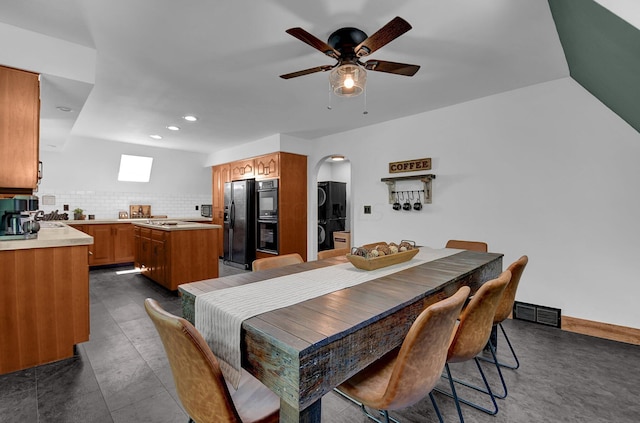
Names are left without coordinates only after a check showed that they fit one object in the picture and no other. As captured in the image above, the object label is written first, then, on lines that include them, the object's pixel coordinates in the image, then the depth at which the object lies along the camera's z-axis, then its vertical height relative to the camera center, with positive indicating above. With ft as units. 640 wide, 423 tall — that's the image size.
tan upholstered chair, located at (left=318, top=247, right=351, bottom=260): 7.33 -1.18
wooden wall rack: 11.74 +1.23
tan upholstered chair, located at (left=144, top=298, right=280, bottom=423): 2.76 -1.78
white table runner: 3.30 -1.23
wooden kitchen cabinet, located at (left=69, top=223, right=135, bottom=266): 16.53 -1.99
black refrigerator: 17.40 -0.90
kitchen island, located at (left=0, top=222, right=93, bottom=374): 6.49 -2.16
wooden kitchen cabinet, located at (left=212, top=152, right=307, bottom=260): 15.90 +0.88
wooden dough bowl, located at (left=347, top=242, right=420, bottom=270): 5.54 -1.04
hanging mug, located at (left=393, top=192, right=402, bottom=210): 12.78 +0.16
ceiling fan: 6.29 +3.21
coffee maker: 7.32 -0.26
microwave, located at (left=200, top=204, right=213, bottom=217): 22.65 -0.17
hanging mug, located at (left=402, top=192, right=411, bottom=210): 12.45 +0.14
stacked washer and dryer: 18.94 -0.29
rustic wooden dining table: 2.70 -1.35
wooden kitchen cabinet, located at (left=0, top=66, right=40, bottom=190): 6.82 +1.98
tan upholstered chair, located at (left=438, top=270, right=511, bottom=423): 4.21 -1.81
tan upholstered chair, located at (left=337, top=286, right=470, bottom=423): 3.17 -1.90
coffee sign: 11.98 +1.87
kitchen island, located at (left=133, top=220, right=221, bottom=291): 11.87 -1.94
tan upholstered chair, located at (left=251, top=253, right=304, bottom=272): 6.28 -1.22
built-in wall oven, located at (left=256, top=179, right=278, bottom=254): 16.11 -0.37
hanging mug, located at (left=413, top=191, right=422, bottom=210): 12.07 +0.15
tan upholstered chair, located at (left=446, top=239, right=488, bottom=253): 8.84 -1.18
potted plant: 17.46 -0.30
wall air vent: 9.13 -3.46
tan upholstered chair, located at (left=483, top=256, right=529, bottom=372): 5.79 -1.82
